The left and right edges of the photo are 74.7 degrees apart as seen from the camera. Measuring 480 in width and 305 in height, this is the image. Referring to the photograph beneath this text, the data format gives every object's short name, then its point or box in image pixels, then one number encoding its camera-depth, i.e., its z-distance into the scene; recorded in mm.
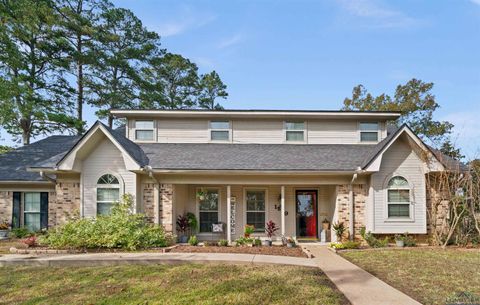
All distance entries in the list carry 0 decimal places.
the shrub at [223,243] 11146
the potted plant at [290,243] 11062
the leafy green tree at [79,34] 21547
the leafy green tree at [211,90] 31281
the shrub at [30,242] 10266
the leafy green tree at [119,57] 23781
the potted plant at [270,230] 11475
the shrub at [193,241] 11329
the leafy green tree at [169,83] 26141
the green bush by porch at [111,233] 10195
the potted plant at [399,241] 11216
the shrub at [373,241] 11261
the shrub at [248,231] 12166
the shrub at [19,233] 13172
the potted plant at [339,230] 11789
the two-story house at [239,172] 11664
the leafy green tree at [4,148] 23095
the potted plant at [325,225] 12891
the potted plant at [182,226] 12281
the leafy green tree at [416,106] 26078
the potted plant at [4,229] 13078
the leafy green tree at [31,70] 16688
